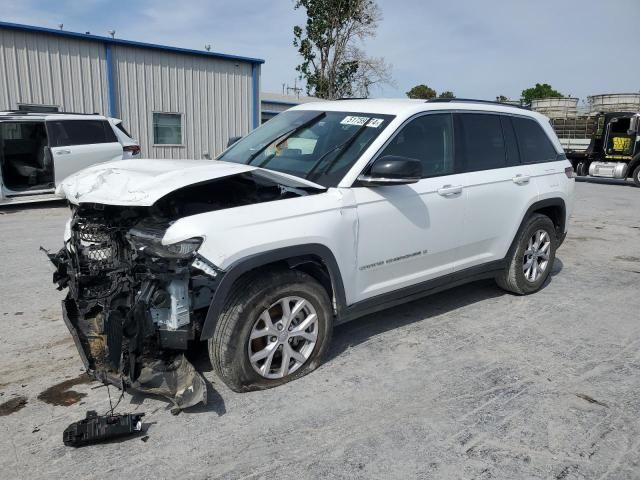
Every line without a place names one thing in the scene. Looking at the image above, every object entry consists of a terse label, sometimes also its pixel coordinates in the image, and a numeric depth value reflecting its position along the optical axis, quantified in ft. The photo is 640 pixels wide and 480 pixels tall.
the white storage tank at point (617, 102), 64.03
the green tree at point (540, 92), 212.64
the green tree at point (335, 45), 117.39
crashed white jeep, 9.86
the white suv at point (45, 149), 32.68
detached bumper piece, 9.09
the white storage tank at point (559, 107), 70.54
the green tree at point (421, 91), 209.13
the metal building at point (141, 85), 43.91
